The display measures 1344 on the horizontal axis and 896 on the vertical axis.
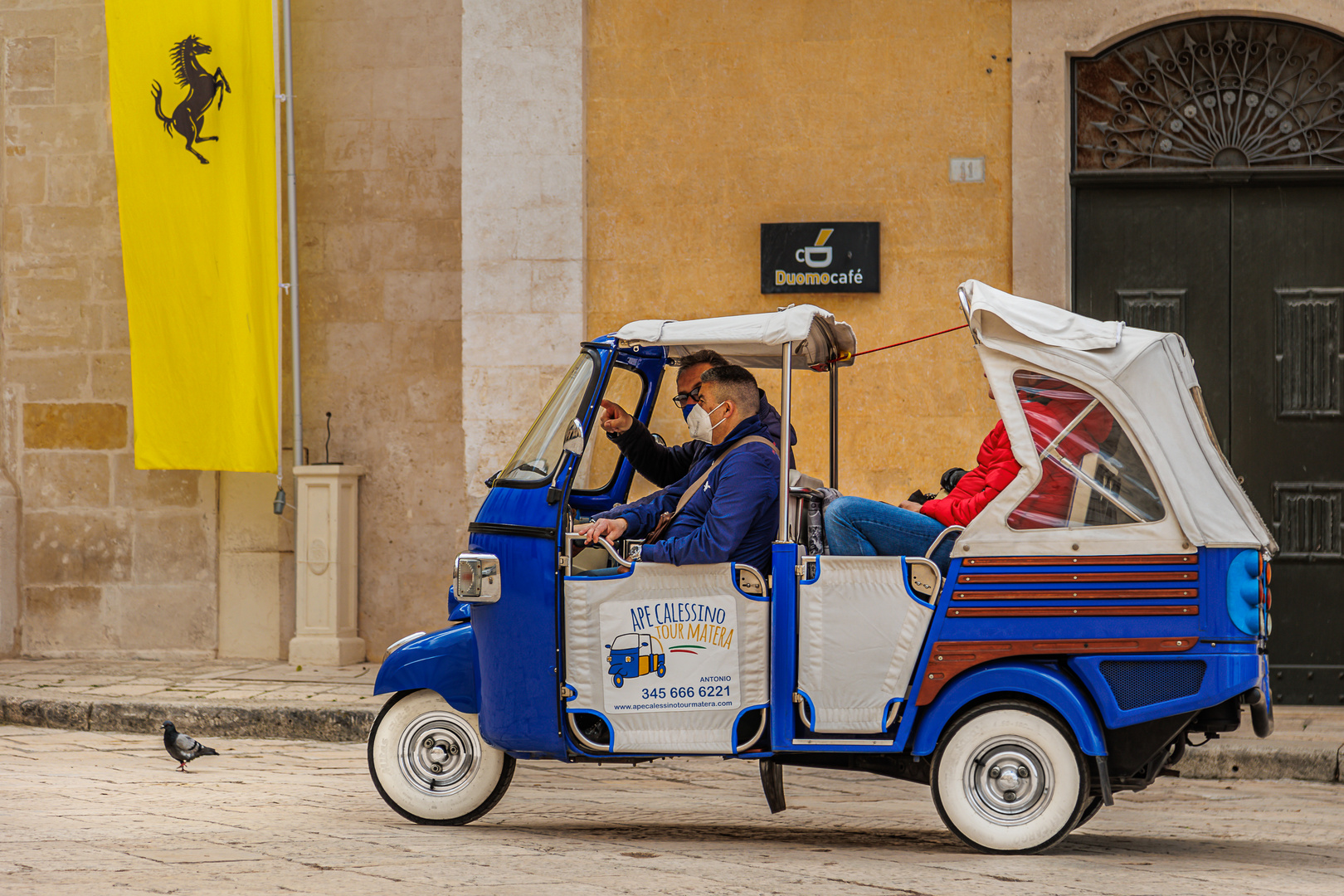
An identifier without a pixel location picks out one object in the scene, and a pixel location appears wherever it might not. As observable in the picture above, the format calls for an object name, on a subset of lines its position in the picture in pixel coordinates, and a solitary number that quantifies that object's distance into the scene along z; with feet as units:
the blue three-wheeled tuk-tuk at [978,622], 35.06
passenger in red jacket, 36.70
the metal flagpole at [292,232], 72.49
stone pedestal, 71.10
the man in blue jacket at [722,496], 36.60
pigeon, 49.49
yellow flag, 71.56
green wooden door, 64.03
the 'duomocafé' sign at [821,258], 66.69
